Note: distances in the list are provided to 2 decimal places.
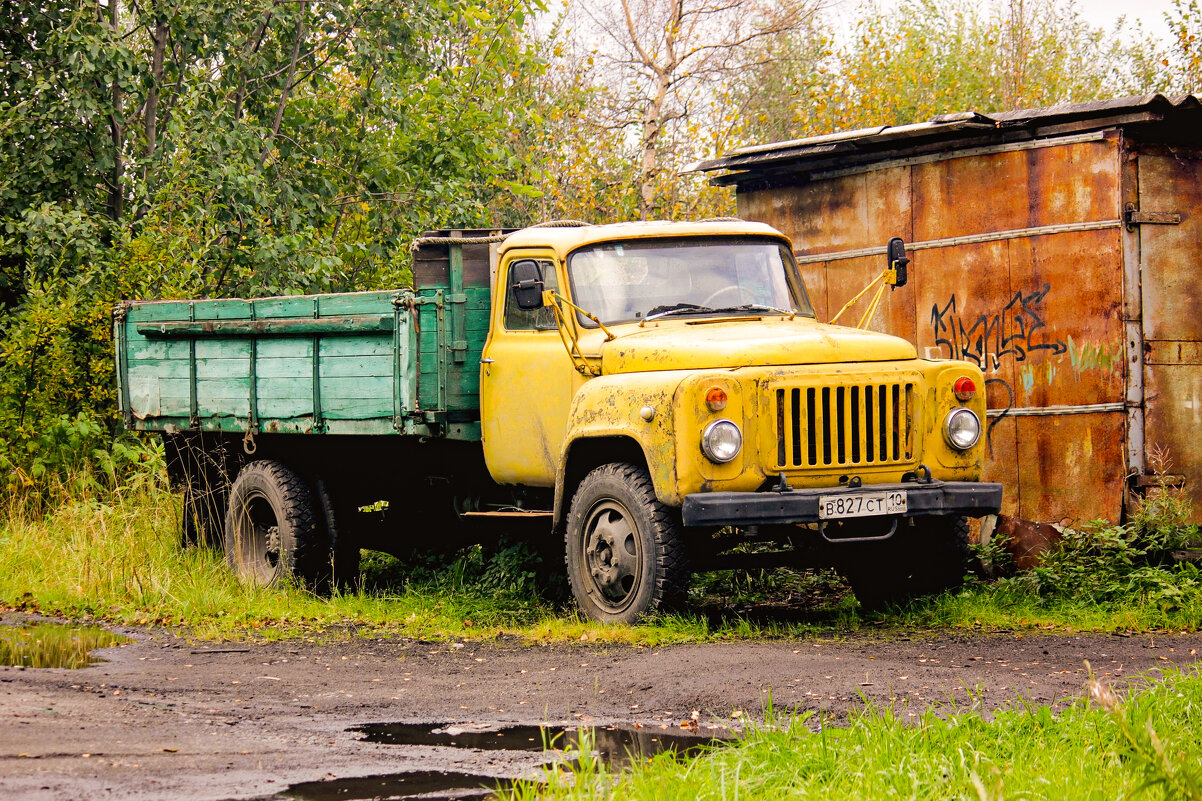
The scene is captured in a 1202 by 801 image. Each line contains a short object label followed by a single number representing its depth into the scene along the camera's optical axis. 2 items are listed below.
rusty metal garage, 17.92
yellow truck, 14.05
